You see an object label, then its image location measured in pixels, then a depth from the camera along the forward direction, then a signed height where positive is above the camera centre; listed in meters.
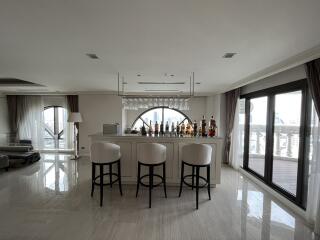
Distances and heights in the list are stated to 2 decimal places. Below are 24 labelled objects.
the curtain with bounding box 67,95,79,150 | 6.94 +0.46
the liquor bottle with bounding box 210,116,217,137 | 3.82 -0.26
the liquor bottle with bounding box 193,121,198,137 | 4.03 -0.33
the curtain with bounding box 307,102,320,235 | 2.49 -0.88
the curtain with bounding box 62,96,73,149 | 7.21 -0.77
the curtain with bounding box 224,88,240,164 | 5.28 +0.13
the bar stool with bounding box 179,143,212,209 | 3.18 -0.76
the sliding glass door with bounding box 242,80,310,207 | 2.97 -0.45
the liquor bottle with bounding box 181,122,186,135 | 4.09 -0.34
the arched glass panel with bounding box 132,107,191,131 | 8.33 -0.02
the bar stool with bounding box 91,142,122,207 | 3.23 -0.78
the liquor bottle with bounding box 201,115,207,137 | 3.88 -0.31
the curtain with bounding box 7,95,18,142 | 7.22 +0.01
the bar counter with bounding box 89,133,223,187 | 3.75 -0.84
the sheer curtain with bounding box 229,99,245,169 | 5.20 -0.52
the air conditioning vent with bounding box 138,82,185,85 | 4.80 +0.91
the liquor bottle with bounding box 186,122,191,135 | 4.07 -0.36
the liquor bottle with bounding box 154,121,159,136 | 4.06 -0.35
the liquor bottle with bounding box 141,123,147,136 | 4.04 -0.40
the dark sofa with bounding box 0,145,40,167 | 5.45 -1.39
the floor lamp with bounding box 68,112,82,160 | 6.20 -0.28
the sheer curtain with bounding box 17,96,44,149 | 7.24 -0.26
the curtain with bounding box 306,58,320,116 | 2.39 +0.57
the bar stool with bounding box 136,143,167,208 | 3.21 -0.77
